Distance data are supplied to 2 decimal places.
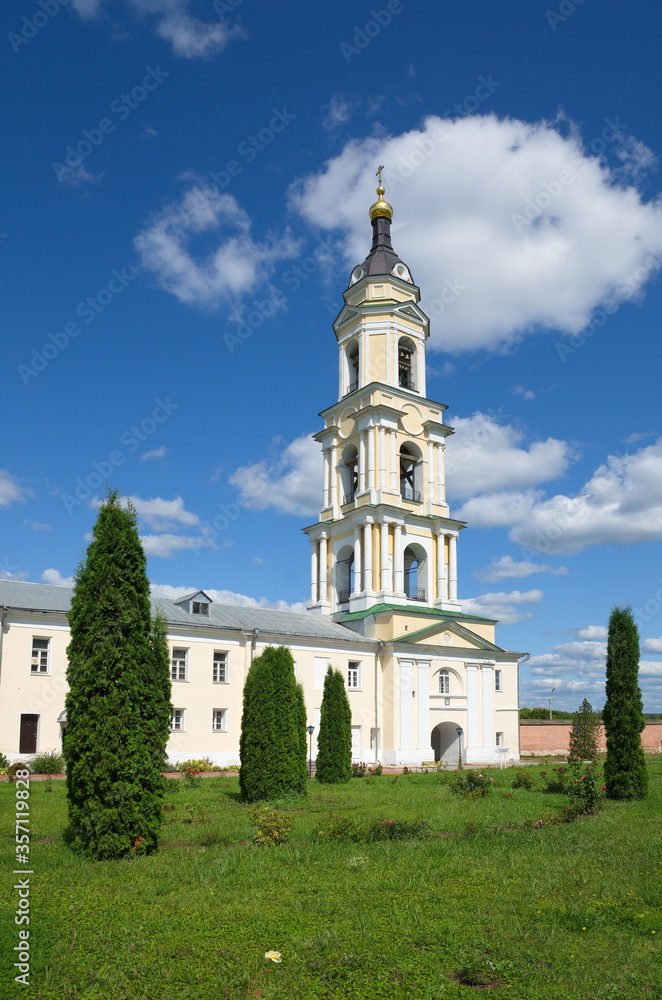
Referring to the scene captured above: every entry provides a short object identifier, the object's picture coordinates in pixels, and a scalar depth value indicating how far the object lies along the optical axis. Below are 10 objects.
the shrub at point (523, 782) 22.27
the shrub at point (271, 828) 12.04
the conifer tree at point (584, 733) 29.00
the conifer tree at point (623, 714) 19.91
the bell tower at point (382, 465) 39.44
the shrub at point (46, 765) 24.84
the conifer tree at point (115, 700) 10.92
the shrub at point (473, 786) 19.76
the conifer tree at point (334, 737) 24.48
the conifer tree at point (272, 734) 18.17
